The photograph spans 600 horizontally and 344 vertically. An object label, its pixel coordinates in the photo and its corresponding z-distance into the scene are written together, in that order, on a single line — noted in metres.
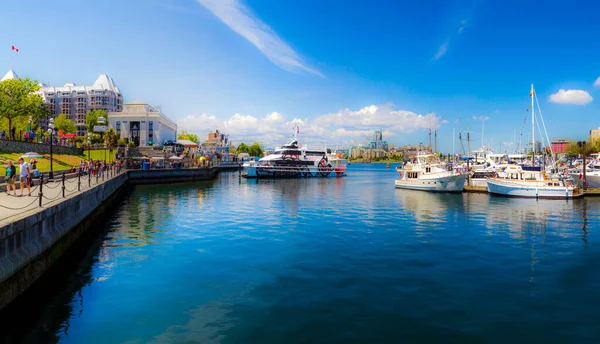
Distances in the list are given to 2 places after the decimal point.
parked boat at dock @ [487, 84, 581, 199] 46.22
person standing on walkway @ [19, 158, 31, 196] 21.42
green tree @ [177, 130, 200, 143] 192.71
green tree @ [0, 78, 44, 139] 68.06
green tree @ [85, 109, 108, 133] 128.50
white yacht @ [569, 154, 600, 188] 57.42
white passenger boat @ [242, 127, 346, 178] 91.00
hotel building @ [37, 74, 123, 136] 168.25
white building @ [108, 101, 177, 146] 134.88
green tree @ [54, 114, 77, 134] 124.62
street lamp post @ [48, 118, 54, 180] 32.97
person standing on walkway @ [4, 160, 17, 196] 21.50
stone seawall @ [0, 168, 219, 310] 11.41
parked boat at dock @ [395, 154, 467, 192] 55.06
